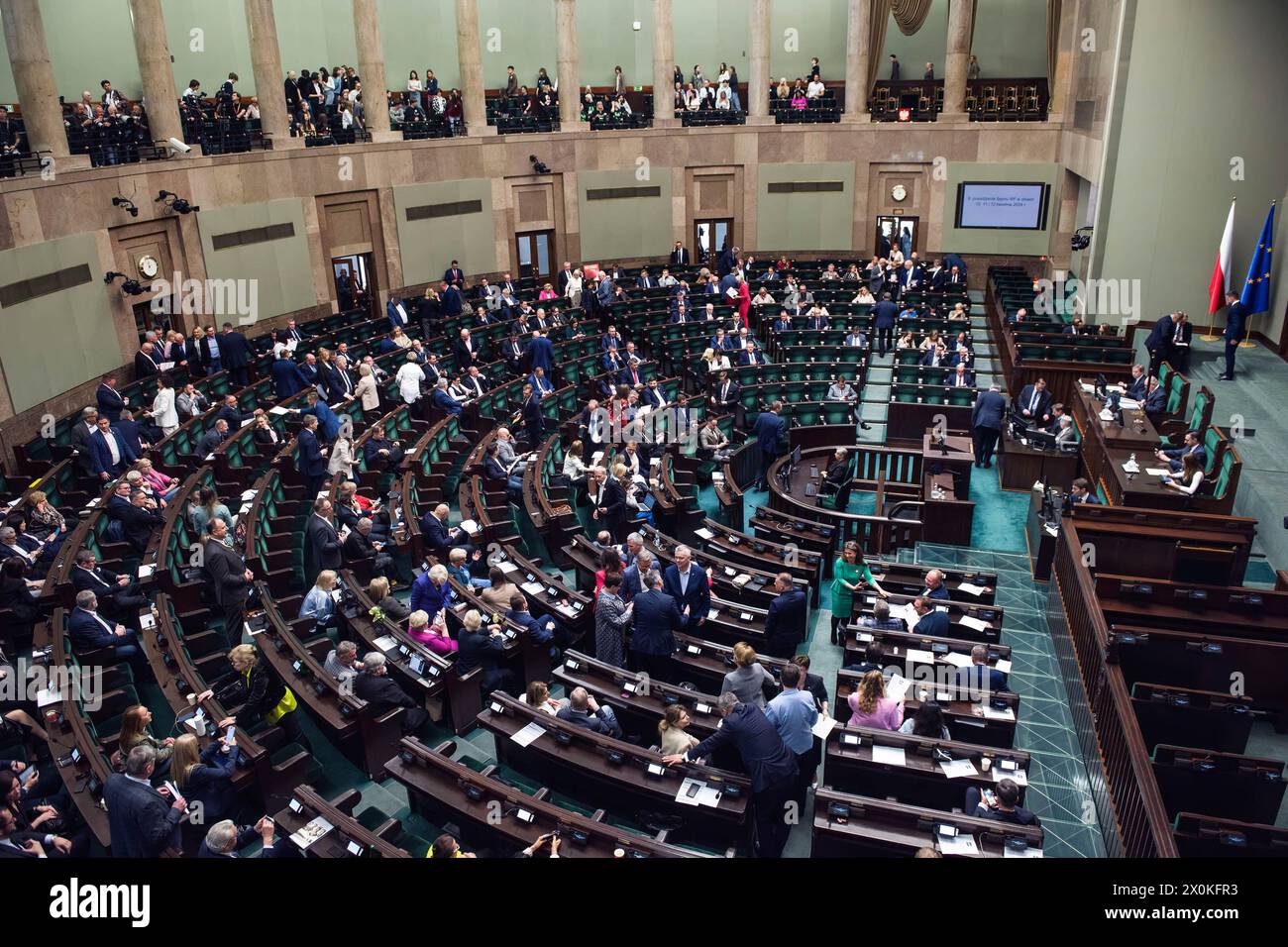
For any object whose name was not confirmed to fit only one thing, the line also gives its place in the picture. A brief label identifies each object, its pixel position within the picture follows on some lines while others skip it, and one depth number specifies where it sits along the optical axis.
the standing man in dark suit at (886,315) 18.53
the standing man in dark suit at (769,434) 13.77
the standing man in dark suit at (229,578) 8.59
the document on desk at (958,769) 6.61
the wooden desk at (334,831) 5.52
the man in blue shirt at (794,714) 6.52
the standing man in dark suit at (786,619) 8.45
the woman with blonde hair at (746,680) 6.69
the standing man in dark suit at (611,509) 11.27
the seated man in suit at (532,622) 8.41
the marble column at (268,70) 18.06
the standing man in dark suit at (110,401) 13.11
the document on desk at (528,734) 6.85
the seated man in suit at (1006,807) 6.09
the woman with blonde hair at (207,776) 6.18
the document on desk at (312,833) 5.66
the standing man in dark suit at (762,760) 6.26
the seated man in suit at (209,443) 12.06
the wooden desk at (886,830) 5.94
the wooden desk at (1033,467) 13.43
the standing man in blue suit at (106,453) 11.24
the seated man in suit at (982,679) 7.75
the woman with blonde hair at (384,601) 8.44
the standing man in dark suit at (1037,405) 14.09
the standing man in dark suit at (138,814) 5.59
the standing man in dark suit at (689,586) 8.67
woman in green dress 9.36
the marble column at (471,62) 20.97
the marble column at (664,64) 22.97
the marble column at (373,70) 19.50
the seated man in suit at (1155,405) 13.03
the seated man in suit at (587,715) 7.04
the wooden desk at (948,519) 11.97
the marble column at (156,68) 15.85
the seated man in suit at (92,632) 7.87
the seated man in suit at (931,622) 8.49
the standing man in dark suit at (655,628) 8.01
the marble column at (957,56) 23.27
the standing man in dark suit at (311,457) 11.44
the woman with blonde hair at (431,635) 8.10
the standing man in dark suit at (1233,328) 14.19
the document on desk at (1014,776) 6.54
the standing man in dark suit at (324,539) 9.55
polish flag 15.55
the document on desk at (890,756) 6.75
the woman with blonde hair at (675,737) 6.68
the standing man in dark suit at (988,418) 13.74
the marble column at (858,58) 23.92
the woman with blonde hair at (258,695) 6.98
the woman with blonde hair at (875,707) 7.06
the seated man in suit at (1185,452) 11.08
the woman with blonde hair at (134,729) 6.05
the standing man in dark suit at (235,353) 15.22
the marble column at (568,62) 22.25
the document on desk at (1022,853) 5.77
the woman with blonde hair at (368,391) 14.12
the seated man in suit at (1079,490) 10.80
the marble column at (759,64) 23.52
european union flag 14.87
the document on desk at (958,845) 5.78
